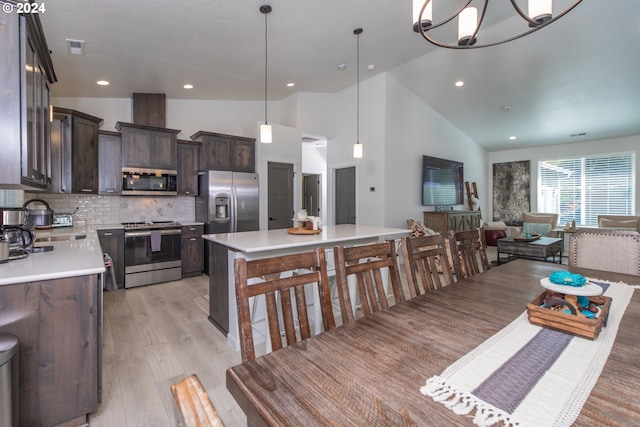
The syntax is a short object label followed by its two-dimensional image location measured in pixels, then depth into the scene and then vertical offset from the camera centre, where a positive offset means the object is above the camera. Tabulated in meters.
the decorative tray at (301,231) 3.02 -0.24
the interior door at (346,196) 6.22 +0.24
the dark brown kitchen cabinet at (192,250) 4.75 -0.70
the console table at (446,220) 6.32 -0.29
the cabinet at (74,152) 3.79 +0.72
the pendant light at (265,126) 3.00 +0.91
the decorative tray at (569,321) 1.04 -0.42
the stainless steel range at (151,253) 4.24 -0.68
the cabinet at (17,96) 1.57 +0.59
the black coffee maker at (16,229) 1.91 -0.15
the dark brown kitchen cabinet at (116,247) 4.08 -0.55
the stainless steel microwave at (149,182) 4.45 +0.38
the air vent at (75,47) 3.15 +1.71
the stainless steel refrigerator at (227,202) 4.81 +0.08
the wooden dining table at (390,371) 0.69 -0.47
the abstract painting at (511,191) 8.43 +0.46
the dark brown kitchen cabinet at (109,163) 4.32 +0.64
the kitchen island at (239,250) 2.47 -0.38
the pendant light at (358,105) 3.81 +2.00
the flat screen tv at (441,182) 6.45 +0.58
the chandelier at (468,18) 1.56 +1.04
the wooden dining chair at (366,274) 1.39 -0.34
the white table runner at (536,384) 0.69 -0.47
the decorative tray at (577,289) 1.18 -0.33
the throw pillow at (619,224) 6.40 -0.36
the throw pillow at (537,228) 7.27 -0.52
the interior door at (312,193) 8.48 +0.41
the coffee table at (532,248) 4.72 -0.65
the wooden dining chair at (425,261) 1.72 -0.33
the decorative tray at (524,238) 4.99 -0.52
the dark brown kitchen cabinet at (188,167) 4.95 +0.65
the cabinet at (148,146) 4.44 +0.92
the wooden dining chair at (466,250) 2.00 -0.30
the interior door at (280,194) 5.54 +0.23
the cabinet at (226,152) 5.01 +0.94
